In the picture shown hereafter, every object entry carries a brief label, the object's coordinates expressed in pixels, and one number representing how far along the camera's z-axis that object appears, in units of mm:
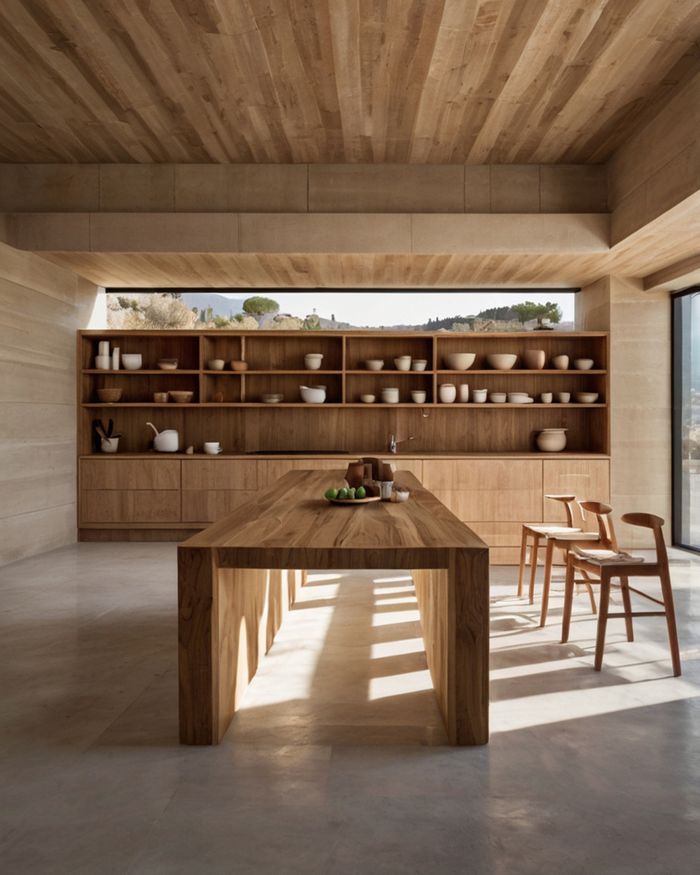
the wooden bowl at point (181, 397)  7441
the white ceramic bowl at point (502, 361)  7332
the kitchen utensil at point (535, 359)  7340
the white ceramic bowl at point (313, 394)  7441
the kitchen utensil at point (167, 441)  7465
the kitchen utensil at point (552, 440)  7352
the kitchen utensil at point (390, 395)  7422
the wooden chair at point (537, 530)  4803
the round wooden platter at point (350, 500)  3678
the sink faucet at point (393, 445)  7371
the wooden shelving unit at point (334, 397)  7672
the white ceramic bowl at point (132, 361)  7430
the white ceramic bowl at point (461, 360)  7359
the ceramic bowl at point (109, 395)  7406
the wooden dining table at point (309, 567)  2543
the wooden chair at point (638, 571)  3381
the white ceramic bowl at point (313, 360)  7449
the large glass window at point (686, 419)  6684
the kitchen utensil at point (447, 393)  7352
